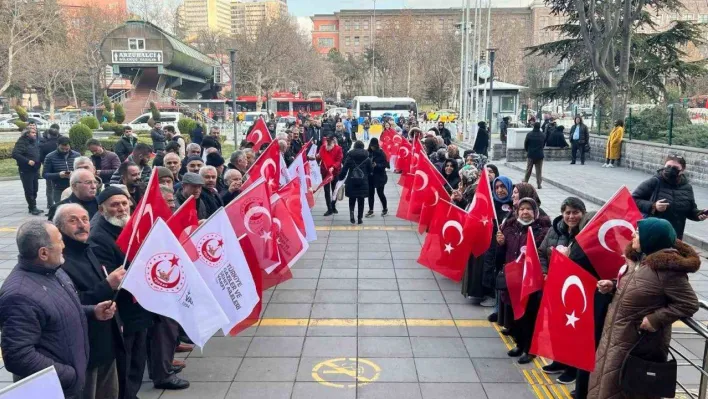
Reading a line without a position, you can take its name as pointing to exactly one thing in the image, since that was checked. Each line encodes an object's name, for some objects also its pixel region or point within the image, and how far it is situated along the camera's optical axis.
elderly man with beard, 4.33
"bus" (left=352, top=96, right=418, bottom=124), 52.25
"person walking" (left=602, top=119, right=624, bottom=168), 19.30
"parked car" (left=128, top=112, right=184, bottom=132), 35.84
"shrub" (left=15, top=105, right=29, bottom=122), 34.67
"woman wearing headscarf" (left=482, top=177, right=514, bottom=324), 6.69
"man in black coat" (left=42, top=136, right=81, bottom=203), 10.81
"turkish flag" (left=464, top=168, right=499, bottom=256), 6.54
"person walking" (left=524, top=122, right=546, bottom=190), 15.47
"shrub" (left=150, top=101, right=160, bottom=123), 34.66
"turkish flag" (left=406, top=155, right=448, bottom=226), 9.16
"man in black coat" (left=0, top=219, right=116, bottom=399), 3.21
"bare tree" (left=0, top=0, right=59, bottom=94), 30.22
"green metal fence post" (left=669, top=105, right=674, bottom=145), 16.65
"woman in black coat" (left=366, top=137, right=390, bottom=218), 12.08
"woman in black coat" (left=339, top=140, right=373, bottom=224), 11.42
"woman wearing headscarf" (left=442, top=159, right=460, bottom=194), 9.73
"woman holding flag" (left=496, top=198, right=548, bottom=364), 5.57
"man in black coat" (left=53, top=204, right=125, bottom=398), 3.83
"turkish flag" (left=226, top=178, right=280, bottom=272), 6.08
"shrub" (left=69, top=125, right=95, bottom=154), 20.89
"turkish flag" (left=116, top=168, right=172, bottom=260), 4.59
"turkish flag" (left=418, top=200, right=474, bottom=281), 6.87
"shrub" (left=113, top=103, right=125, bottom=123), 37.19
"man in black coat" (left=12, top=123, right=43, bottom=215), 12.14
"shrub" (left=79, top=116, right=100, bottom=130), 28.40
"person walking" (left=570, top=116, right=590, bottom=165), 20.95
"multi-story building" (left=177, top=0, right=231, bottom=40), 175.73
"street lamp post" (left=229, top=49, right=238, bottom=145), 22.39
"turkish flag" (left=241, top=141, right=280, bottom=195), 8.58
